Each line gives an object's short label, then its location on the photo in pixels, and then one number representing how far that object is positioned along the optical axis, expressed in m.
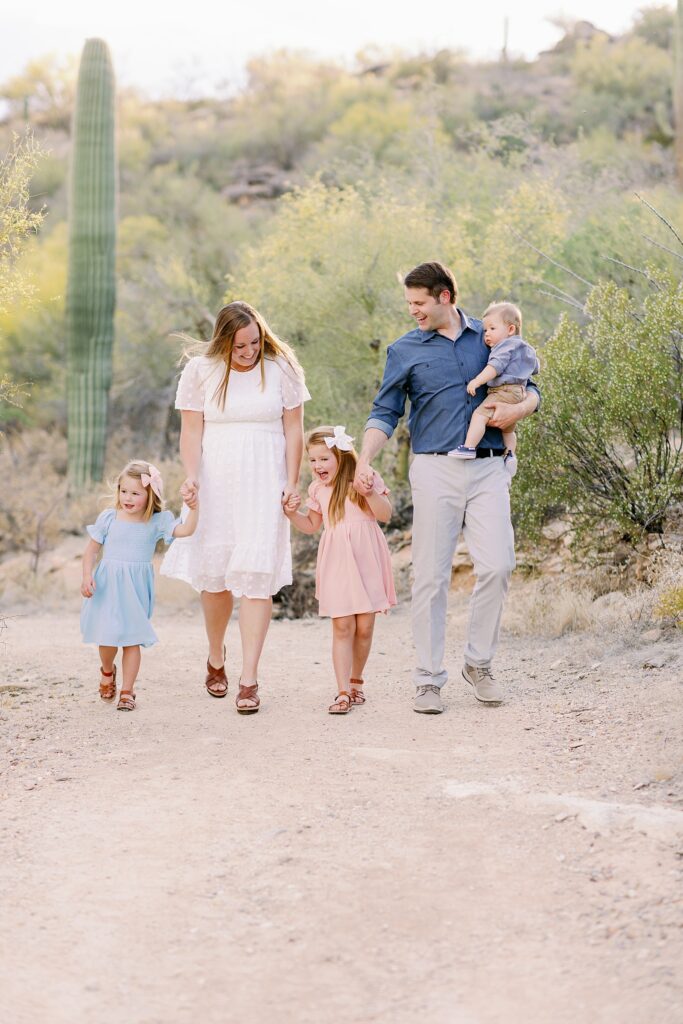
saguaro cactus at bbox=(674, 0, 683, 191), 14.25
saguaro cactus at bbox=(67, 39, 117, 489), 16.70
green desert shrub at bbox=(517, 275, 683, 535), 7.98
